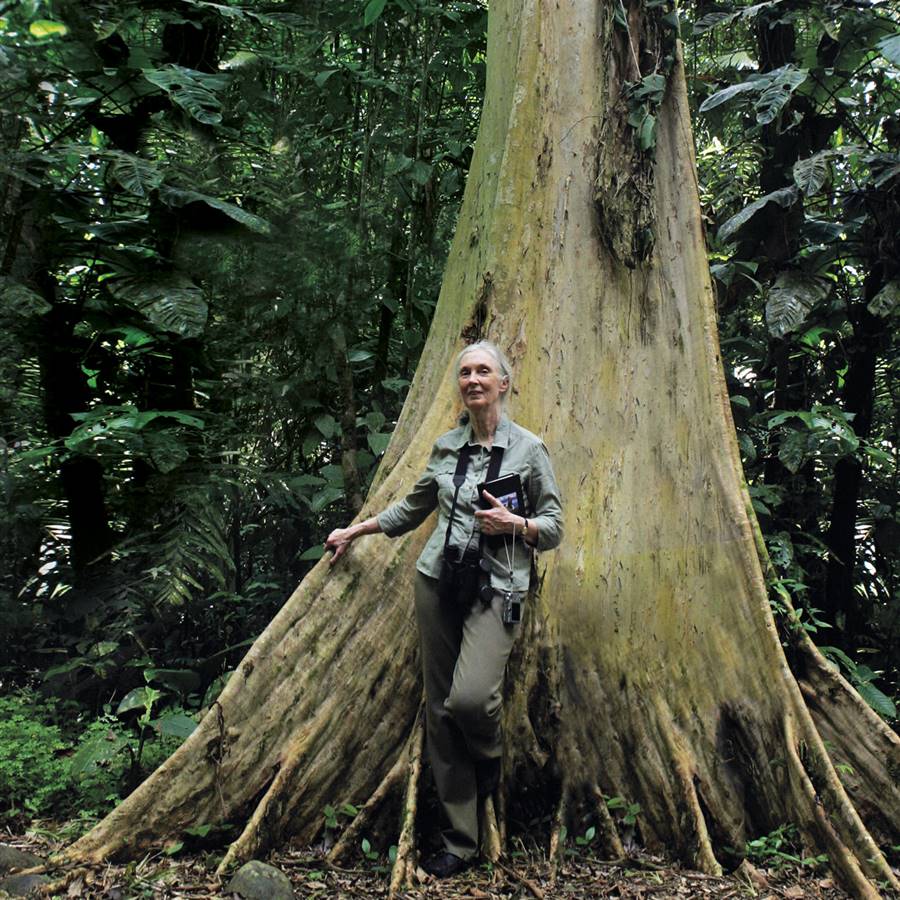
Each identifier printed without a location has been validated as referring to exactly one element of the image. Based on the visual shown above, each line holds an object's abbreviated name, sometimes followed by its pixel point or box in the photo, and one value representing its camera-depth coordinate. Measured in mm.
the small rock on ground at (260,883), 3514
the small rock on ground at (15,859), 3732
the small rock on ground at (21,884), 3504
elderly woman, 3508
